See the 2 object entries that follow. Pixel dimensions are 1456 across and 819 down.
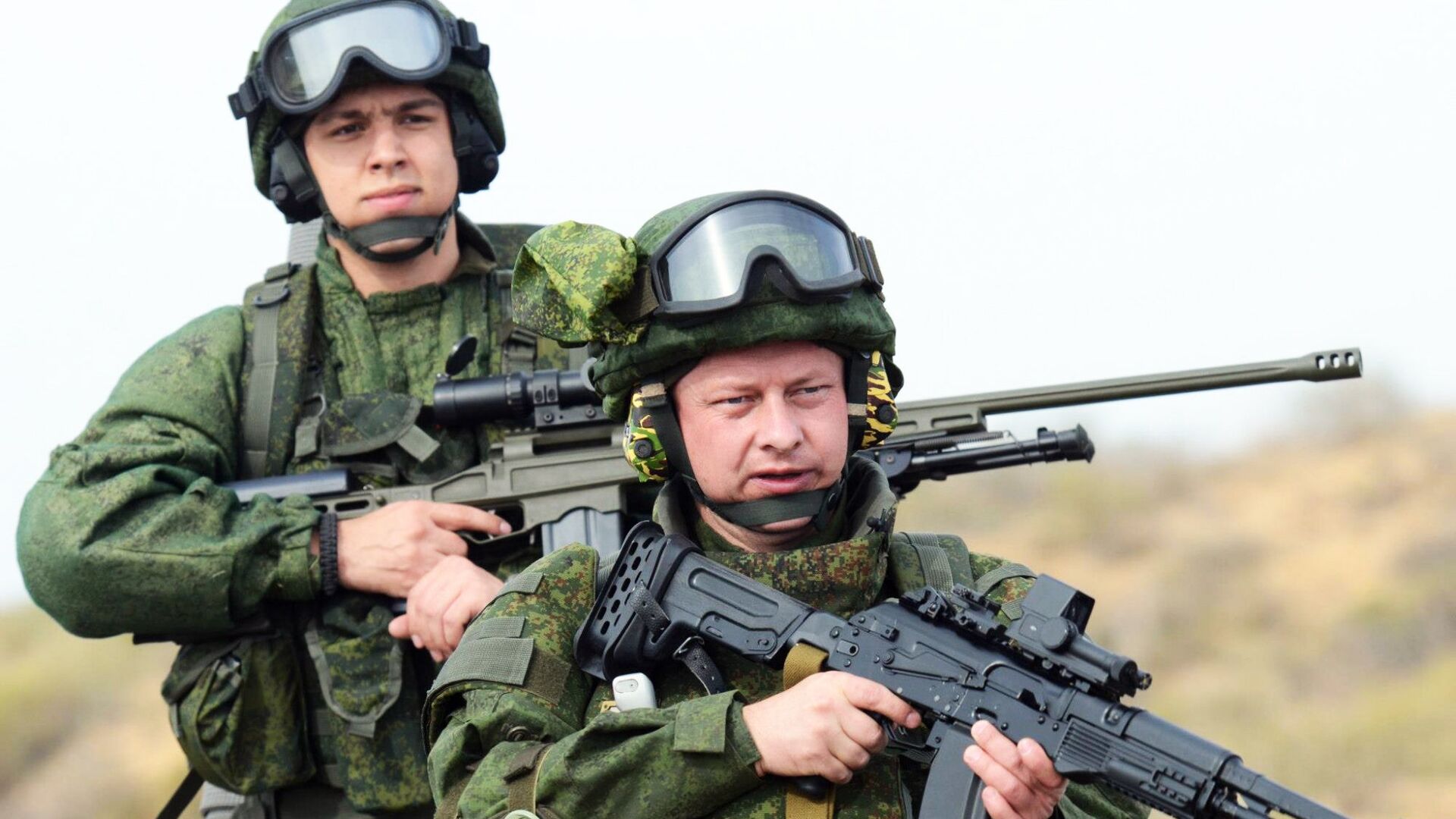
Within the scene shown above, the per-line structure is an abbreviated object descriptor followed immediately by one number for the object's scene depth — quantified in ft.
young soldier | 41.83
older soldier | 27.25
